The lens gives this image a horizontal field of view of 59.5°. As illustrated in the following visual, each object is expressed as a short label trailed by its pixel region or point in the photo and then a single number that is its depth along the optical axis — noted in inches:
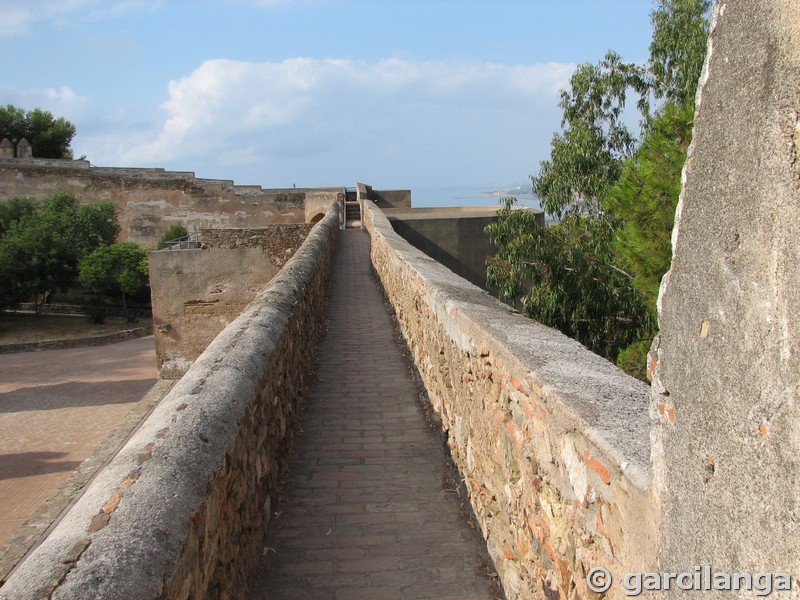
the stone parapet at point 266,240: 578.2
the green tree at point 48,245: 1145.4
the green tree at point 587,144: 578.2
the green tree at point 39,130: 1712.6
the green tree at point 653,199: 336.5
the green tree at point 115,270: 1140.5
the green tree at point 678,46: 537.8
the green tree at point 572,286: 475.2
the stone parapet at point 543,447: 73.7
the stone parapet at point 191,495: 64.8
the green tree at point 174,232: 1297.9
